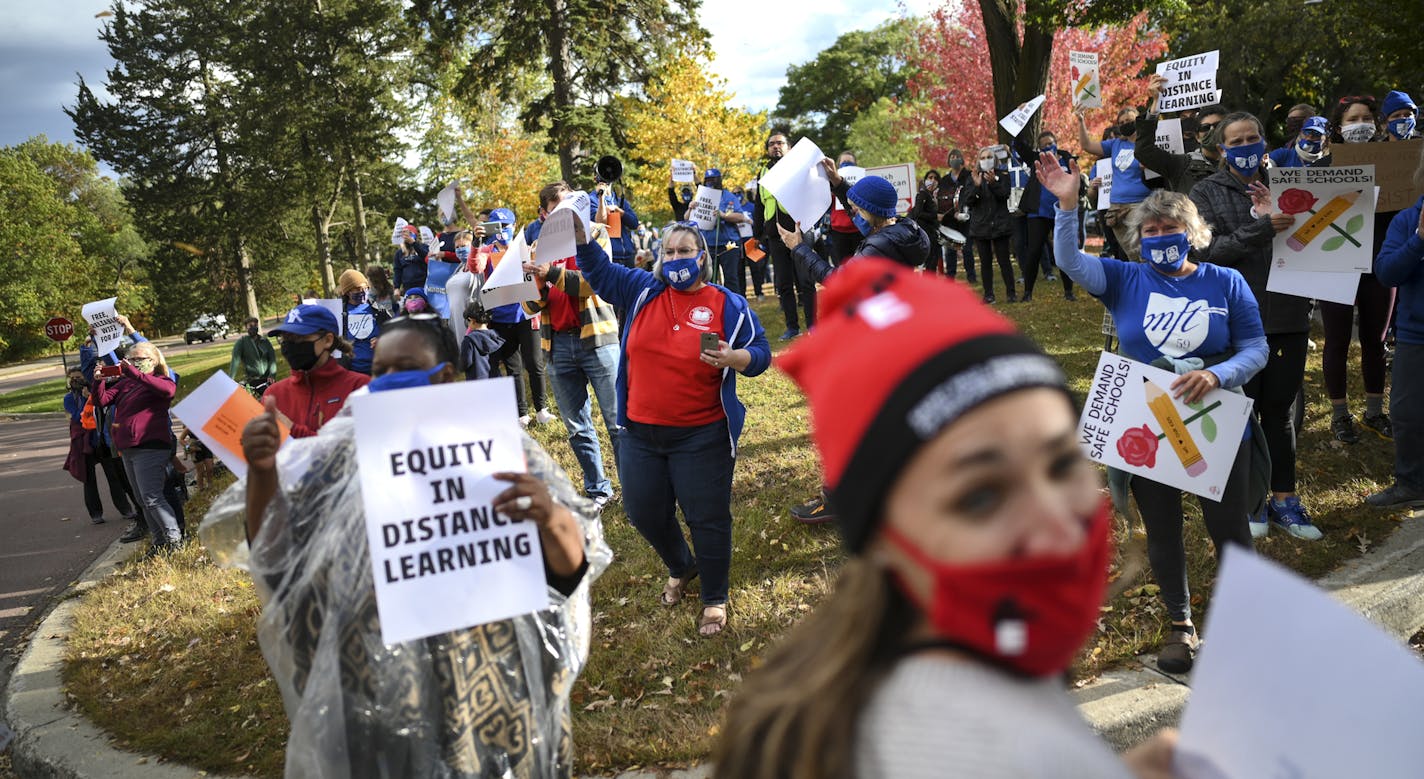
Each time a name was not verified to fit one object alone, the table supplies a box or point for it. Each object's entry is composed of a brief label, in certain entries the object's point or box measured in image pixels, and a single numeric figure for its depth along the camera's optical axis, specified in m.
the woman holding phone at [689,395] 4.71
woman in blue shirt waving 3.79
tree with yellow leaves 26.48
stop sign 21.12
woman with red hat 1.04
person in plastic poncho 2.50
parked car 45.81
